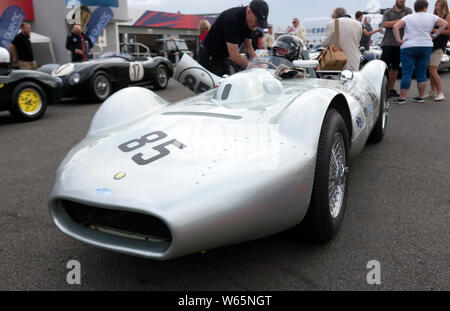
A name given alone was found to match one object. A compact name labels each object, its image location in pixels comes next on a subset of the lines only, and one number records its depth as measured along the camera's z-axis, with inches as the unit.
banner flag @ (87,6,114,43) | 558.1
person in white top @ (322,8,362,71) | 183.9
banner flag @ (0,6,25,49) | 430.3
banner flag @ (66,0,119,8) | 577.9
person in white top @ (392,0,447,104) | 234.2
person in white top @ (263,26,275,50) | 457.7
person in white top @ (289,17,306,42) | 450.6
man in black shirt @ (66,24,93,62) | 362.9
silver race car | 58.5
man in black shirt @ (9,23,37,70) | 364.2
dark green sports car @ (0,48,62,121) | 216.7
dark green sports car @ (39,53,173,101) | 284.5
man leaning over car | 148.1
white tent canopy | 590.6
